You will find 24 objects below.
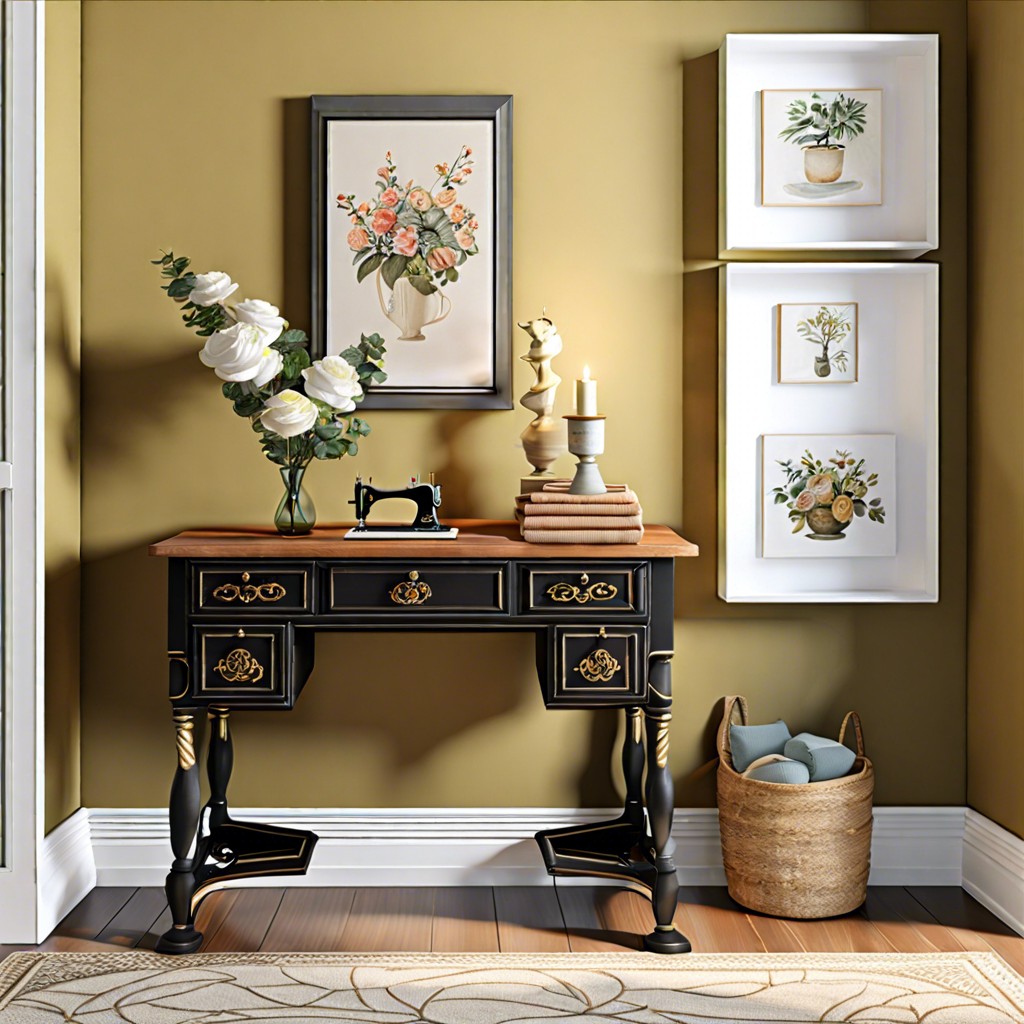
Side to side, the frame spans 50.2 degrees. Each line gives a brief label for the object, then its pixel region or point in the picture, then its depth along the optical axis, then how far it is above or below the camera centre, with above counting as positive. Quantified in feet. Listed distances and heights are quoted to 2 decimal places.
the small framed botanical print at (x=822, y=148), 9.21 +2.91
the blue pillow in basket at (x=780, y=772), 8.68 -2.23
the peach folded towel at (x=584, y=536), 7.97 -0.31
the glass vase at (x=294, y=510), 8.55 -0.14
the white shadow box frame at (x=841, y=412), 9.27 +0.70
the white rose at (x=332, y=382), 8.25 +0.84
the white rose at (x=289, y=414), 8.13 +0.59
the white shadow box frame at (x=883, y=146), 9.14 +2.91
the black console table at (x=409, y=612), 7.89 -0.87
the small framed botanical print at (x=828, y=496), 9.38 -0.02
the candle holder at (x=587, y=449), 8.20 +0.34
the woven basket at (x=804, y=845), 8.57 -2.79
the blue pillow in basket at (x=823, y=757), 8.84 -2.15
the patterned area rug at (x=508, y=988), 7.08 -3.38
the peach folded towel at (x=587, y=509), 7.99 -0.12
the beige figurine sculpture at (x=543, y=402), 8.98 +0.76
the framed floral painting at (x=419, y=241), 9.23 +2.14
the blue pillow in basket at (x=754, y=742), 9.09 -2.08
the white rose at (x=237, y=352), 8.09 +1.05
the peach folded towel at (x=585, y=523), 7.98 -0.22
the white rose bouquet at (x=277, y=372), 8.16 +0.92
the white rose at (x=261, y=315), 8.27 +1.35
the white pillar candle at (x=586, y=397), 8.36 +0.74
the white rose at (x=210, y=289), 8.39 +1.56
